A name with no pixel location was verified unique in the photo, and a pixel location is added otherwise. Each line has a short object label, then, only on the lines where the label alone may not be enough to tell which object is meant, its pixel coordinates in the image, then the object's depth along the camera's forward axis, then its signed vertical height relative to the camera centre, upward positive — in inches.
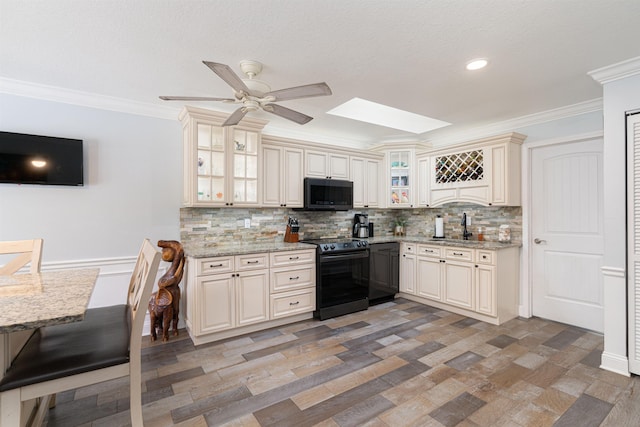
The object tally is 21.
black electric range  144.8 -31.2
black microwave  157.4 +10.8
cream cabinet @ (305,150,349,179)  161.6 +27.6
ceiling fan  76.4 +33.8
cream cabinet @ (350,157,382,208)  179.9 +20.3
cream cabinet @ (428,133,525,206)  145.5 +21.9
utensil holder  156.3 -11.2
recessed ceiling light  92.5 +47.3
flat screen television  105.0 +19.9
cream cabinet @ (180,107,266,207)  126.8 +24.1
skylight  149.2 +52.4
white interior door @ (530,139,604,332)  130.2 -8.5
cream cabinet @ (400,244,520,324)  138.6 -32.8
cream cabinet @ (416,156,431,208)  180.5 +20.5
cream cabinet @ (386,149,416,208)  187.8 +22.8
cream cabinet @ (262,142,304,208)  148.6 +19.7
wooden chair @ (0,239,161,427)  50.3 -26.9
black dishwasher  165.0 -32.3
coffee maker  181.8 -7.0
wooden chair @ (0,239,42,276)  80.8 -10.7
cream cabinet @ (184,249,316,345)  119.0 -33.5
